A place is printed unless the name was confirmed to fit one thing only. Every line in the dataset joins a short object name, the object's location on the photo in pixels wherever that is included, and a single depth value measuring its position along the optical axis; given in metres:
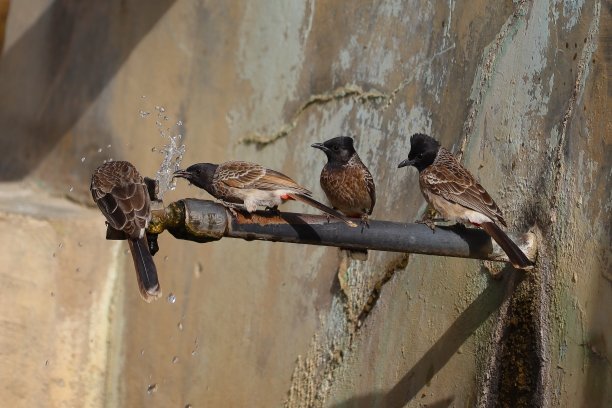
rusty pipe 9.00
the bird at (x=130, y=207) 9.86
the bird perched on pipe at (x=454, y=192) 9.45
